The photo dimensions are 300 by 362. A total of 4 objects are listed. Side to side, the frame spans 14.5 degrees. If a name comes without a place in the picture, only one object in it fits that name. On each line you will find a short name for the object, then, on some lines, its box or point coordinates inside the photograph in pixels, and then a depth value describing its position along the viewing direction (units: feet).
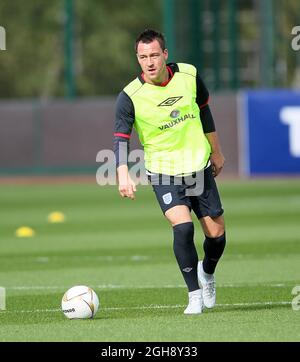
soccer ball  30.27
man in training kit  30.60
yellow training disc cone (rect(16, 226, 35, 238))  58.65
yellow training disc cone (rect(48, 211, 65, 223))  66.23
